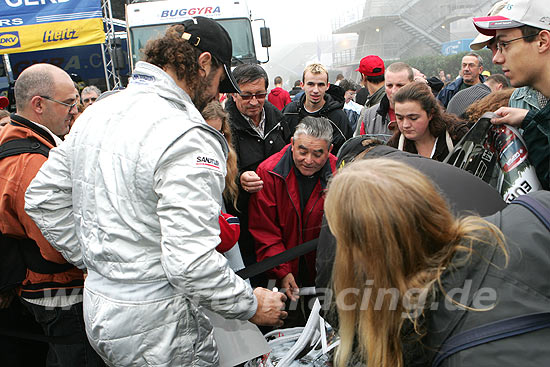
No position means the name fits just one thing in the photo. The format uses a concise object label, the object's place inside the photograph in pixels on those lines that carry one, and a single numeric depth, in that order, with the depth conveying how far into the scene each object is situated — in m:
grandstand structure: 46.84
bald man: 2.26
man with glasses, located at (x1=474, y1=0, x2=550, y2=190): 1.93
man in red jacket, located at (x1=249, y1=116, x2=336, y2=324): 3.00
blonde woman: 0.97
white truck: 8.87
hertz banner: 8.99
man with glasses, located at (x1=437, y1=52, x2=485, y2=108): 6.18
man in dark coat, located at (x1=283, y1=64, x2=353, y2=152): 4.55
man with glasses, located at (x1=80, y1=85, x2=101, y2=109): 6.24
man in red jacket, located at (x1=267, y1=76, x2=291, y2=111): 7.57
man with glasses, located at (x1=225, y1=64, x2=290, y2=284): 3.60
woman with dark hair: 2.93
